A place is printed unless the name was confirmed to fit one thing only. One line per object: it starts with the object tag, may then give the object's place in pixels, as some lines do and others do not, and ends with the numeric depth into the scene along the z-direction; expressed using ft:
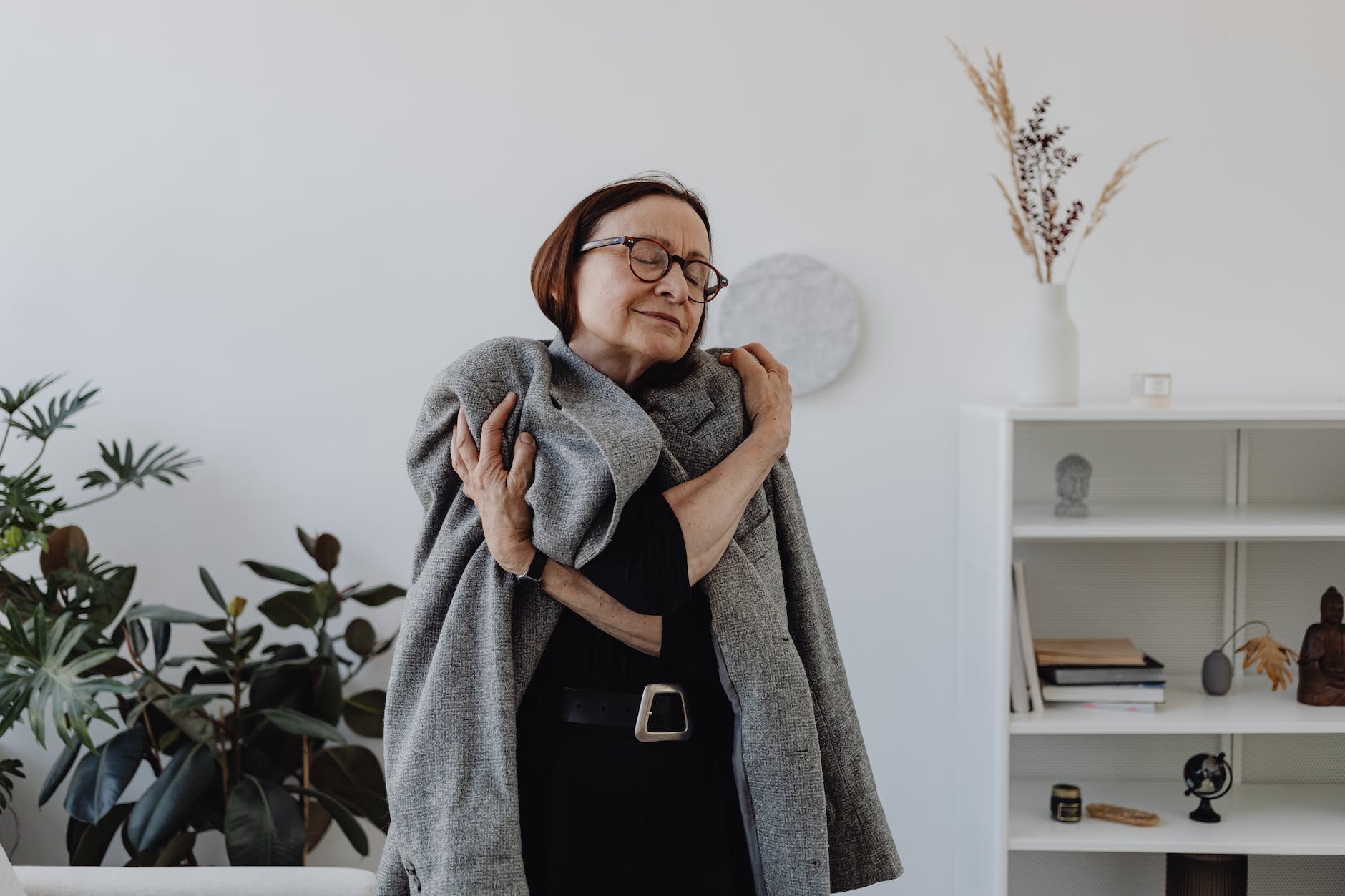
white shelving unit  7.80
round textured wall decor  8.17
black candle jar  7.29
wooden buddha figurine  7.30
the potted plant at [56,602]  6.11
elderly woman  4.09
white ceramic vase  7.29
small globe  7.21
